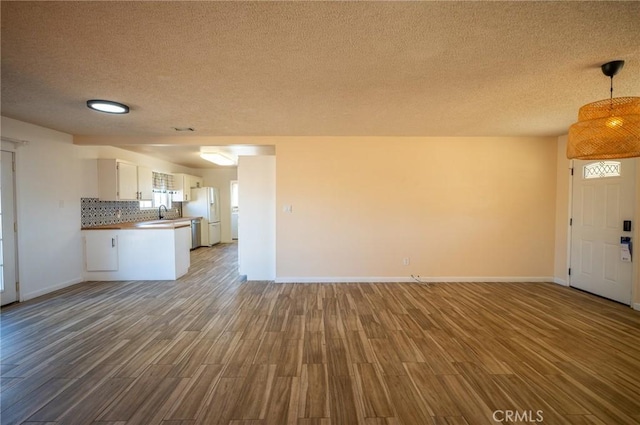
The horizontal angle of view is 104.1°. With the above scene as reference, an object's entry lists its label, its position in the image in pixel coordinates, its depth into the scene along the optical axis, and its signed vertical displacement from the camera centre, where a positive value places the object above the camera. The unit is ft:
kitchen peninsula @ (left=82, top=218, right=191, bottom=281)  14.61 -2.74
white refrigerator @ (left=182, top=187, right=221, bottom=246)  25.82 -0.25
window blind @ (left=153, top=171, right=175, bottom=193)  21.12 +2.15
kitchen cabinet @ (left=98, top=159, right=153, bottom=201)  15.46 +1.69
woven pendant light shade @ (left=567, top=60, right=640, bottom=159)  6.00 +1.96
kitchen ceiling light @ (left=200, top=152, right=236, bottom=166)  17.39 +3.67
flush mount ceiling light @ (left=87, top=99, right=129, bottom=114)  8.95 +3.69
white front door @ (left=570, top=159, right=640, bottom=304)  11.18 -0.91
